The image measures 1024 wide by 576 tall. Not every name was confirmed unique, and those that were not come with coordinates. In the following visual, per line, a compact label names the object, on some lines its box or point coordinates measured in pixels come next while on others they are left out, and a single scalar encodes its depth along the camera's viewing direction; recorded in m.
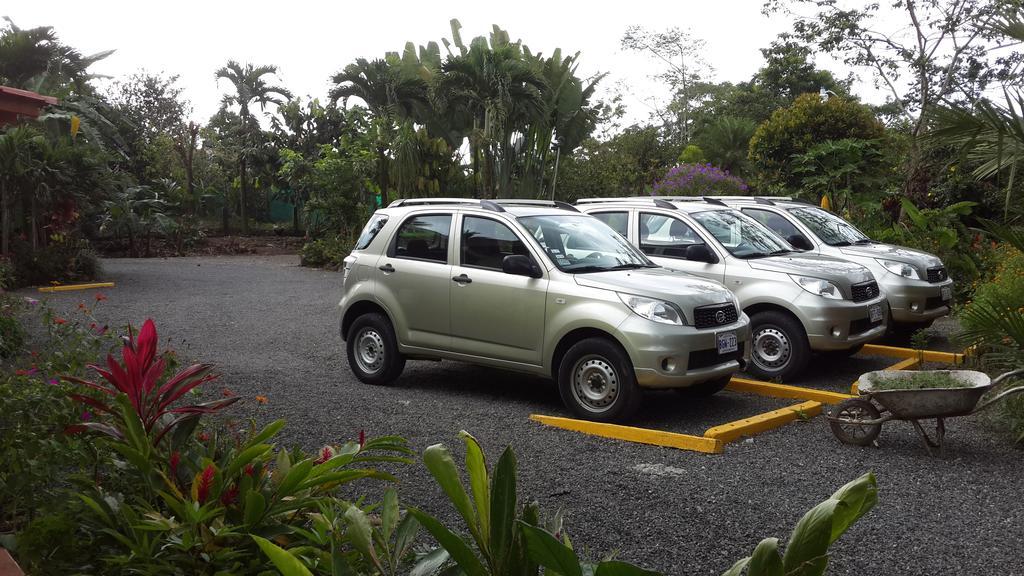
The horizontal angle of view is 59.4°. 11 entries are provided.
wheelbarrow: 6.23
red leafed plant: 3.21
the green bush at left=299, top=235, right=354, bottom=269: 23.62
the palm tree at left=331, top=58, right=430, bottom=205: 27.06
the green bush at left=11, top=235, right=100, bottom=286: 18.55
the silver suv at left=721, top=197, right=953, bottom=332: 10.59
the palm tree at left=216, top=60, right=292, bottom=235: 34.12
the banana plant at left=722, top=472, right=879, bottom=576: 1.67
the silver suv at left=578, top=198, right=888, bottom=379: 9.15
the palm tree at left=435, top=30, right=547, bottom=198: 23.80
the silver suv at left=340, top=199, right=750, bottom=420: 7.32
